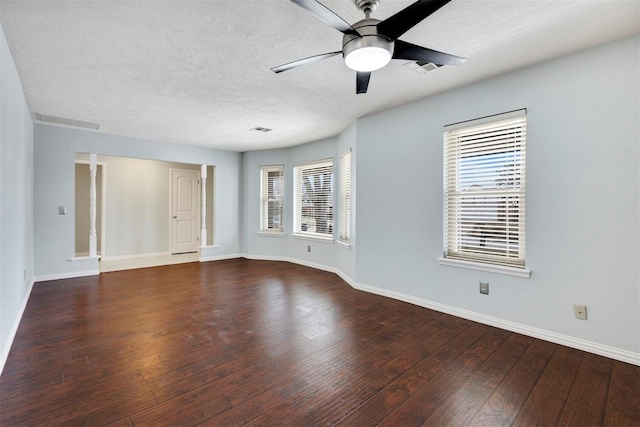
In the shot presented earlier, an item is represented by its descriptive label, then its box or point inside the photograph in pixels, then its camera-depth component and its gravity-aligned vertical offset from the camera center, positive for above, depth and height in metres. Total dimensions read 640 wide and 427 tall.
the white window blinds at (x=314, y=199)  5.52 +0.16
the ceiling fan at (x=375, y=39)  1.52 +1.01
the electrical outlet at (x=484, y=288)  2.98 -0.82
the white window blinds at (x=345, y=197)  4.80 +0.17
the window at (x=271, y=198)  6.46 +0.20
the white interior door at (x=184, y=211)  7.32 -0.10
